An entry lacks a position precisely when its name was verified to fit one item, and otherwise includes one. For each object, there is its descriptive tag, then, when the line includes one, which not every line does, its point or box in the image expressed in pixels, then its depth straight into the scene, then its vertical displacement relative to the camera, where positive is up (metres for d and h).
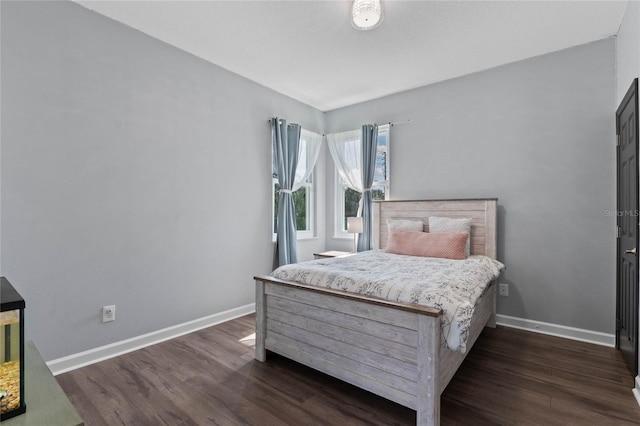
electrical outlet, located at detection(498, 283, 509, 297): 3.20 -0.78
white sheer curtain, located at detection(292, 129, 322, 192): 4.37 +0.83
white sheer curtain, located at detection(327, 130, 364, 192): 4.34 +0.79
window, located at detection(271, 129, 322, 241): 4.40 +0.36
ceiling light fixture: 2.21 +1.41
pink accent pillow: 2.93 -0.30
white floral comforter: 1.63 -0.44
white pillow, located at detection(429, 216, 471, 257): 3.14 -0.13
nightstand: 3.94 -0.53
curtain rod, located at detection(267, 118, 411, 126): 3.86 +1.13
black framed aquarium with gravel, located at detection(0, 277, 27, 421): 0.99 -0.46
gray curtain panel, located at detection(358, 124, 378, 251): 4.07 +0.50
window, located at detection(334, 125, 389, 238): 4.14 +0.30
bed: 1.60 -0.77
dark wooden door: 2.10 -0.12
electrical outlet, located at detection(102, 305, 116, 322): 2.48 -0.79
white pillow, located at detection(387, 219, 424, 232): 3.44 -0.13
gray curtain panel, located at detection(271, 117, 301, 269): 3.86 +0.30
